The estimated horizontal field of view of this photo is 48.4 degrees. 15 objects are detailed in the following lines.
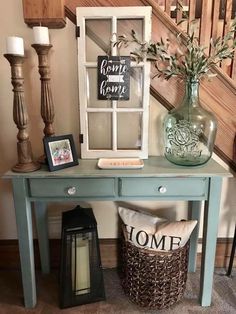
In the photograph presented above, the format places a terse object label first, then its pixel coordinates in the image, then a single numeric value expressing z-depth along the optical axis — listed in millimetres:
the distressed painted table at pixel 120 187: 1350
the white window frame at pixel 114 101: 1479
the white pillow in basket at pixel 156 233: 1445
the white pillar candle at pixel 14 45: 1253
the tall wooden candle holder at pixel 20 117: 1299
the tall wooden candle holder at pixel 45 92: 1428
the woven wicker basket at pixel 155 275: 1448
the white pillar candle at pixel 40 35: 1360
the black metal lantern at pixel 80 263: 1473
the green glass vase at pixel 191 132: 1474
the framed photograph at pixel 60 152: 1389
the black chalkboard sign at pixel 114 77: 1511
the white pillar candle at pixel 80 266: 1484
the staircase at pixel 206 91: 1498
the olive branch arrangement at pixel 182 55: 1348
